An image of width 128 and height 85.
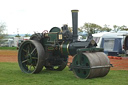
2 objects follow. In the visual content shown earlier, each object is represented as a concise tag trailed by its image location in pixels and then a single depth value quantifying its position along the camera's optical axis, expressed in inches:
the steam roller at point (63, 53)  340.8
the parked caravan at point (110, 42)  910.4
